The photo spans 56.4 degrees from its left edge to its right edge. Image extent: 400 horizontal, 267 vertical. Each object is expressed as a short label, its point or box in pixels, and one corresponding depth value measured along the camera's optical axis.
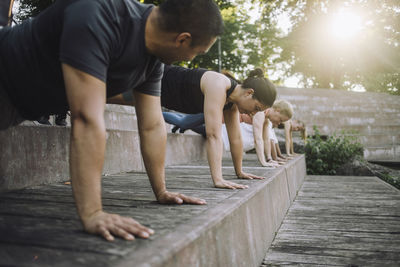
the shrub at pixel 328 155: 10.64
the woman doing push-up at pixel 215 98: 3.15
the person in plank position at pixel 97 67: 1.36
